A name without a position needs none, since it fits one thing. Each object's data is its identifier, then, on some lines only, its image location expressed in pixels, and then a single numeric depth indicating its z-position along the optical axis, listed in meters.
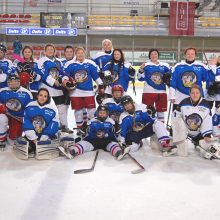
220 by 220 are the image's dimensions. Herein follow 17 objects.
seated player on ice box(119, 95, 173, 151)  3.45
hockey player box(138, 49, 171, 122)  4.25
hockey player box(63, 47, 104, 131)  4.16
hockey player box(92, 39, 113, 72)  4.38
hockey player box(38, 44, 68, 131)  4.13
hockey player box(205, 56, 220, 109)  3.96
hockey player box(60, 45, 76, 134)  4.32
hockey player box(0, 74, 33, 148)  3.65
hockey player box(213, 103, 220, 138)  3.90
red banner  12.08
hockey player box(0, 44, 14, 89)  4.13
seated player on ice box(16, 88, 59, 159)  3.30
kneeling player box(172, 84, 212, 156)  3.29
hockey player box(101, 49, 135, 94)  4.23
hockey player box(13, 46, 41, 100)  3.90
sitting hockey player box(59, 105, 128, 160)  3.45
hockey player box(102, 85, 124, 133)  3.87
